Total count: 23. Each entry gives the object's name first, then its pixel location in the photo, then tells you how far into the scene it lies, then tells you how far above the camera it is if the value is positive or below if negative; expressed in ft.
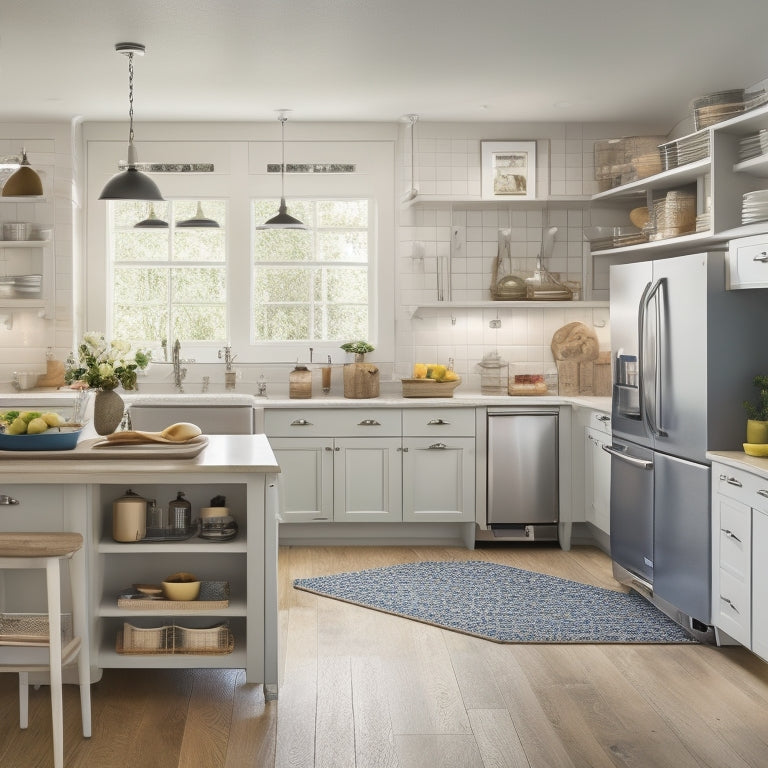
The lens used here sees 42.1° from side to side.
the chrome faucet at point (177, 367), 22.20 -0.23
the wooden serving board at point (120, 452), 12.37 -1.19
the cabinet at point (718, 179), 14.46 +2.80
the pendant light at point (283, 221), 20.29 +2.76
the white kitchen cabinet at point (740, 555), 12.44 -2.61
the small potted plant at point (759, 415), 13.60 -0.83
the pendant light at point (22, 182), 14.66 +2.58
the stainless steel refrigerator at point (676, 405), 14.06 -0.74
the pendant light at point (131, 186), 15.20 +2.61
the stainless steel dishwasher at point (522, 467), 20.66 -2.30
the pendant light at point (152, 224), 20.71 +2.77
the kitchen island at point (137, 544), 11.82 -2.27
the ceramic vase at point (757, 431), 13.57 -1.03
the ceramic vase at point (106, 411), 13.93 -0.76
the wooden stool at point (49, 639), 10.02 -2.87
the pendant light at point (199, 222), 20.52 +2.78
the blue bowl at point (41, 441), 12.64 -1.06
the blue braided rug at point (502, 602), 14.84 -4.06
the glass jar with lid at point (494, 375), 22.07 -0.42
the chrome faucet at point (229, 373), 22.24 -0.36
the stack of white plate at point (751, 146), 14.76 +3.15
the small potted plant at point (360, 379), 21.65 -0.49
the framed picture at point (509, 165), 22.29 +4.27
